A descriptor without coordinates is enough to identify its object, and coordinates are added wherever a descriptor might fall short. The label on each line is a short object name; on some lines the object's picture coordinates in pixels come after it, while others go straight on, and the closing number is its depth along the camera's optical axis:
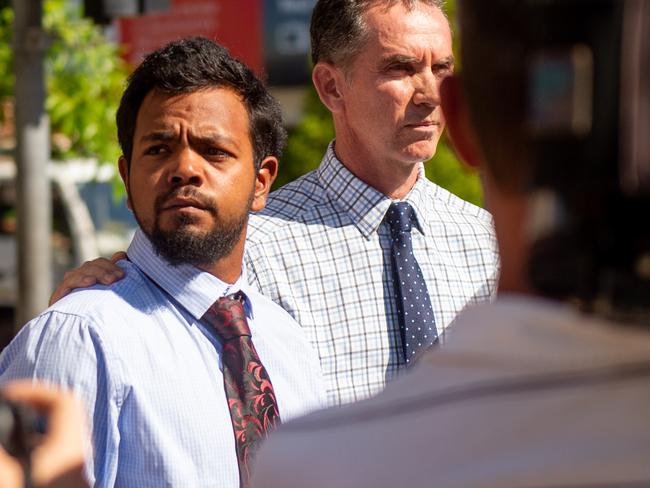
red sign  16.55
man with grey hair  6.25
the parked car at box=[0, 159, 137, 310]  17.92
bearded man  4.33
